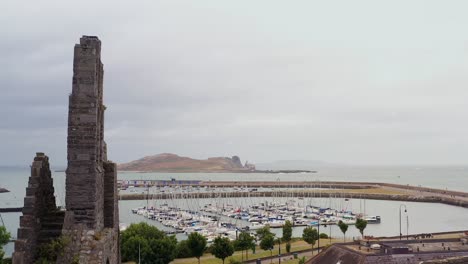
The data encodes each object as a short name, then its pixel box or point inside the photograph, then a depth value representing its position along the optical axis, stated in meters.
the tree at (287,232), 62.12
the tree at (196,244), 51.38
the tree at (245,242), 56.78
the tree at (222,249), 50.92
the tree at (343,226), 68.73
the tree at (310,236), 58.41
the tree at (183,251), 57.27
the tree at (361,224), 68.00
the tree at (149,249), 47.97
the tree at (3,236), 43.94
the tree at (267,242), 56.59
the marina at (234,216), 98.06
